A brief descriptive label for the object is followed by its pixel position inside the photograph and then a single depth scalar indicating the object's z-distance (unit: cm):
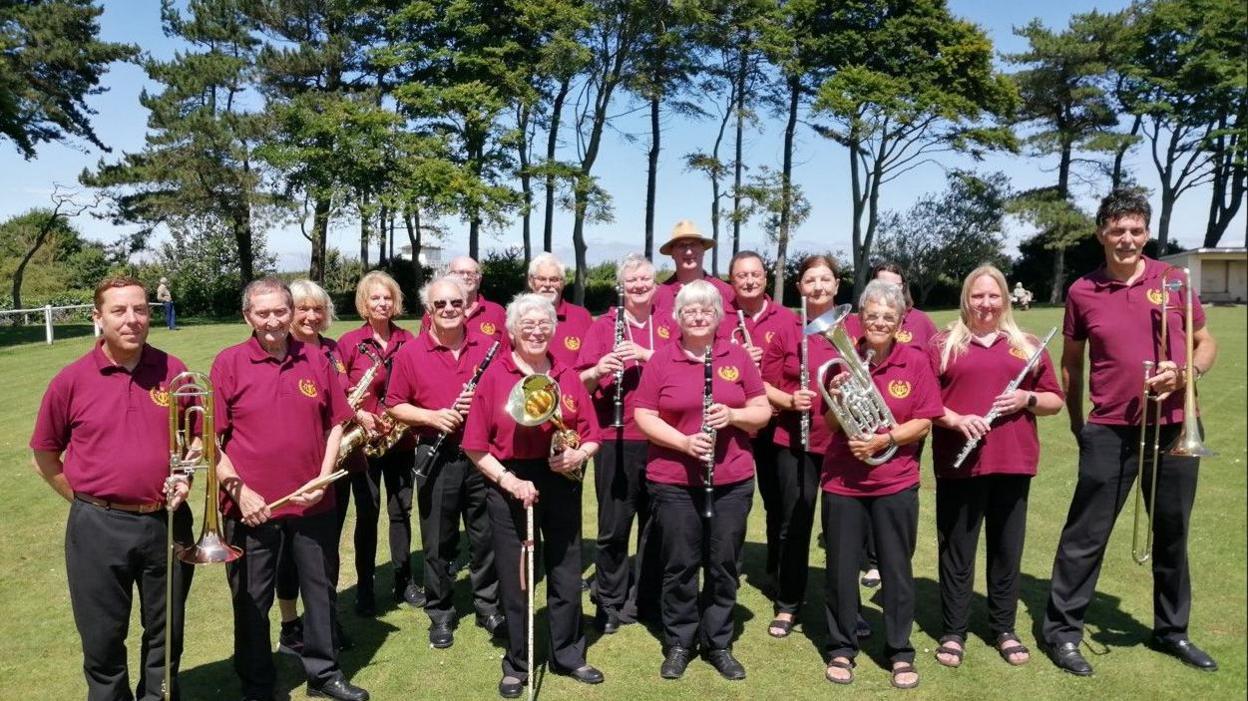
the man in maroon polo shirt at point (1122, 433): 443
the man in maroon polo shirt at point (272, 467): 396
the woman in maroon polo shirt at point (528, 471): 421
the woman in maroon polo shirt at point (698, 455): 432
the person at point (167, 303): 2414
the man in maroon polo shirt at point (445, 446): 487
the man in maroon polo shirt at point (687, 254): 570
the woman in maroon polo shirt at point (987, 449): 452
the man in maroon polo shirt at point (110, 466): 358
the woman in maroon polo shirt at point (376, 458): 529
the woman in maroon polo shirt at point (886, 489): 428
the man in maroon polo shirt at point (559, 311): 541
